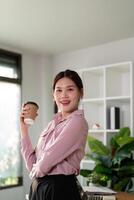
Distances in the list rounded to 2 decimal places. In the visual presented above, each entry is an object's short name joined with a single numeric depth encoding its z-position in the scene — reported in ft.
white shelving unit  11.24
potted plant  9.61
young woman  3.16
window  12.48
